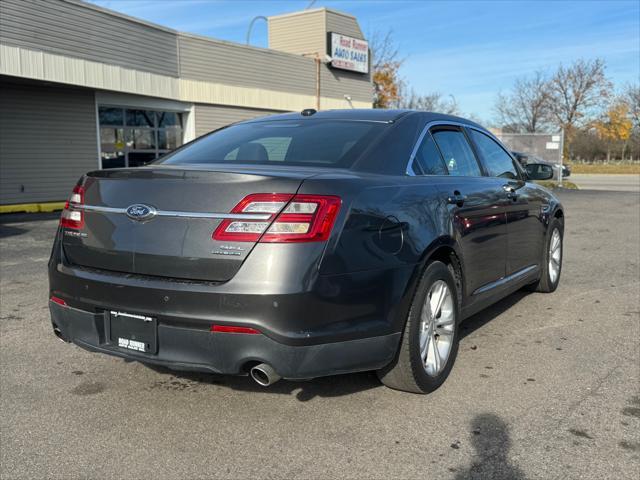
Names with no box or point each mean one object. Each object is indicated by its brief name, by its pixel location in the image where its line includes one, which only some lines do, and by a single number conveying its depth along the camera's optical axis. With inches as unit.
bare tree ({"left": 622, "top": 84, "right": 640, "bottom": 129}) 2107.5
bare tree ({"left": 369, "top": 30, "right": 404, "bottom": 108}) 1689.2
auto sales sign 1008.2
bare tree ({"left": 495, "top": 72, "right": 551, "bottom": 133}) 1980.8
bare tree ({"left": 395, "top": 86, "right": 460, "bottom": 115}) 1897.1
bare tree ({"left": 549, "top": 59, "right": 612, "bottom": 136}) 1948.8
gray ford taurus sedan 109.4
